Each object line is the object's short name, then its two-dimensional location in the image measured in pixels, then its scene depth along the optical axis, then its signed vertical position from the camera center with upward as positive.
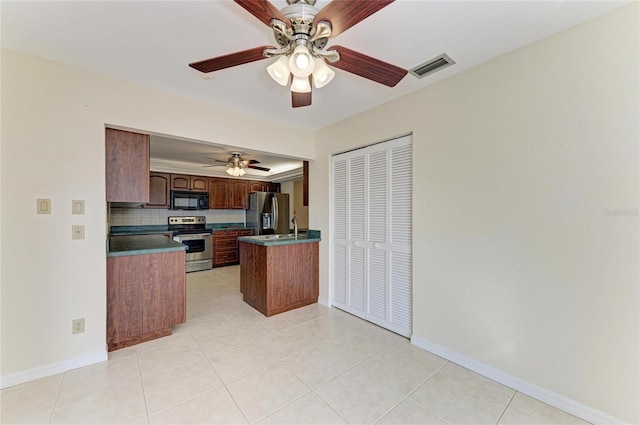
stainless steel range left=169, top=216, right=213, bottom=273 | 5.27 -0.61
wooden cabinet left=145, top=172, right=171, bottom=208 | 5.13 +0.46
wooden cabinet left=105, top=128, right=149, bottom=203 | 2.30 +0.43
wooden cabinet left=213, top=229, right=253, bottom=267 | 5.80 -0.82
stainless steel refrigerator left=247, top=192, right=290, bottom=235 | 6.28 -0.01
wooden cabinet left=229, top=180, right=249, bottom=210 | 6.26 +0.44
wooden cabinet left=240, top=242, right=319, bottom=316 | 3.09 -0.83
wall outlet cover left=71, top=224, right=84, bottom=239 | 2.04 -0.15
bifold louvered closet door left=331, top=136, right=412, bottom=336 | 2.59 -0.25
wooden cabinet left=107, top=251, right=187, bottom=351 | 2.30 -0.82
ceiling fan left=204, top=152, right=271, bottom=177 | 4.43 +0.86
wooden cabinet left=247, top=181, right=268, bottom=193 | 6.58 +0.67
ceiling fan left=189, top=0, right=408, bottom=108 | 1.10 +0.87
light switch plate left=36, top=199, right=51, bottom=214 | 1.92 +0.05
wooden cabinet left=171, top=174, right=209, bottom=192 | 5.47 +0.65
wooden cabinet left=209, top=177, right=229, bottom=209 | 5.97 +0.45
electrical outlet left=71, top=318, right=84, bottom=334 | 2.04 -0.92
